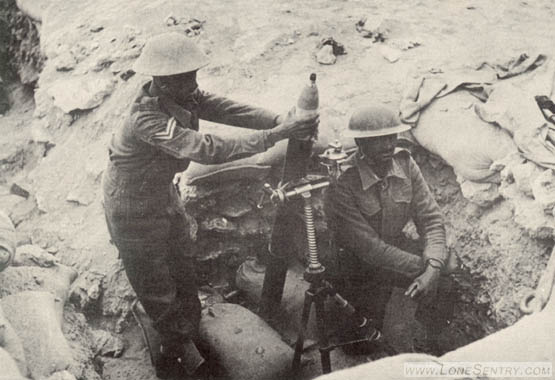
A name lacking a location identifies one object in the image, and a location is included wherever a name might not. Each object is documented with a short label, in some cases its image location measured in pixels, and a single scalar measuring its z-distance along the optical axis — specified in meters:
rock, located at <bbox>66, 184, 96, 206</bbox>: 5.19
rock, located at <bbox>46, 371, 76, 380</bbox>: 3.31
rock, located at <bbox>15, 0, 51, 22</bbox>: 7.49
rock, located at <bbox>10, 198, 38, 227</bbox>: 5.50
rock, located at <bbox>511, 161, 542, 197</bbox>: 4.05
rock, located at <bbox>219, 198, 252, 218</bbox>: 4.80
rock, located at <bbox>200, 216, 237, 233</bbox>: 4.78
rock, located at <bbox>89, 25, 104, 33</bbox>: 6.58
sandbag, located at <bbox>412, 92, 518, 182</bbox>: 4.41
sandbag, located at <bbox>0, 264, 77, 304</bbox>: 3.94
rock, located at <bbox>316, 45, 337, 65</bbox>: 5.64
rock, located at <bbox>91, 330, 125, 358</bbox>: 4.31
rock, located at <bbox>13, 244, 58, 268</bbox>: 4.38
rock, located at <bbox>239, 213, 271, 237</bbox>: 4.89
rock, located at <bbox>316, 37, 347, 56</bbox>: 5.77
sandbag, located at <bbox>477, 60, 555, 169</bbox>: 4.15
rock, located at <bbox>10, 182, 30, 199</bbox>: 5.81
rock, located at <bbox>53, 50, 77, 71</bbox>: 6.21
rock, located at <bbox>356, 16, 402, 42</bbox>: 6.00
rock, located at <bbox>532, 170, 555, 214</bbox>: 3.87
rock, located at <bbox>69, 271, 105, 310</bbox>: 4.45
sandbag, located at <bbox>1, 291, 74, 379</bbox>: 3.37
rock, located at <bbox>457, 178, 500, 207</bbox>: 4.44
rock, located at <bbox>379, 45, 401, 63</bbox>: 5.60
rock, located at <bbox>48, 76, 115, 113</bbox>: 5.79
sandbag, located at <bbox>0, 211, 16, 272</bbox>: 3.66
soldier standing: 3.56
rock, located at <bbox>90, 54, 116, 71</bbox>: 6.00
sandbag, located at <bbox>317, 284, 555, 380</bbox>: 2.68
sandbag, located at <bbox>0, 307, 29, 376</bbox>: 3.17
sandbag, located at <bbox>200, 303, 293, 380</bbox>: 4.18
